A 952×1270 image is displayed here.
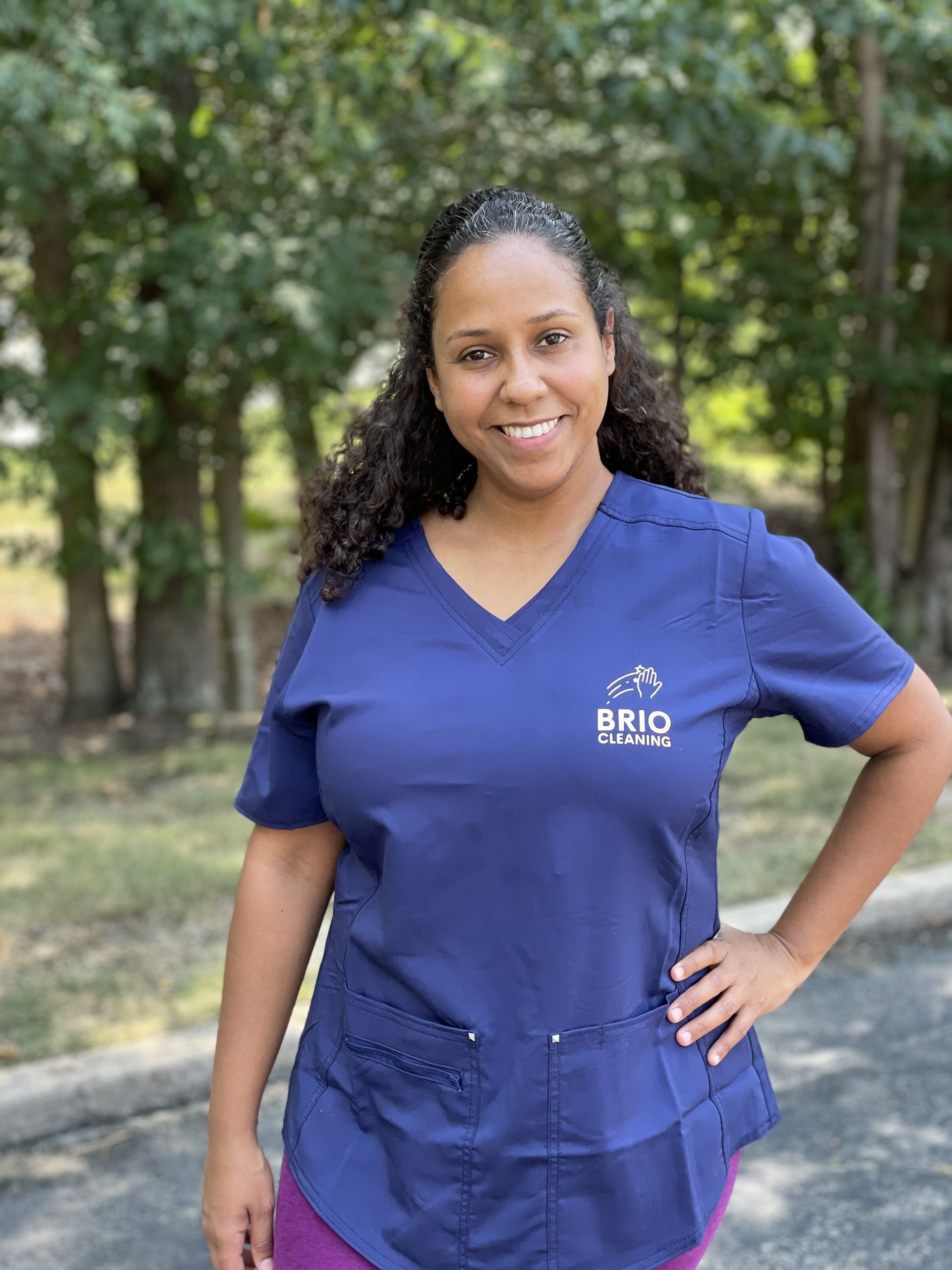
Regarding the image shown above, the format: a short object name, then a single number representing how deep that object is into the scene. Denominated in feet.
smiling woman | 5.35
